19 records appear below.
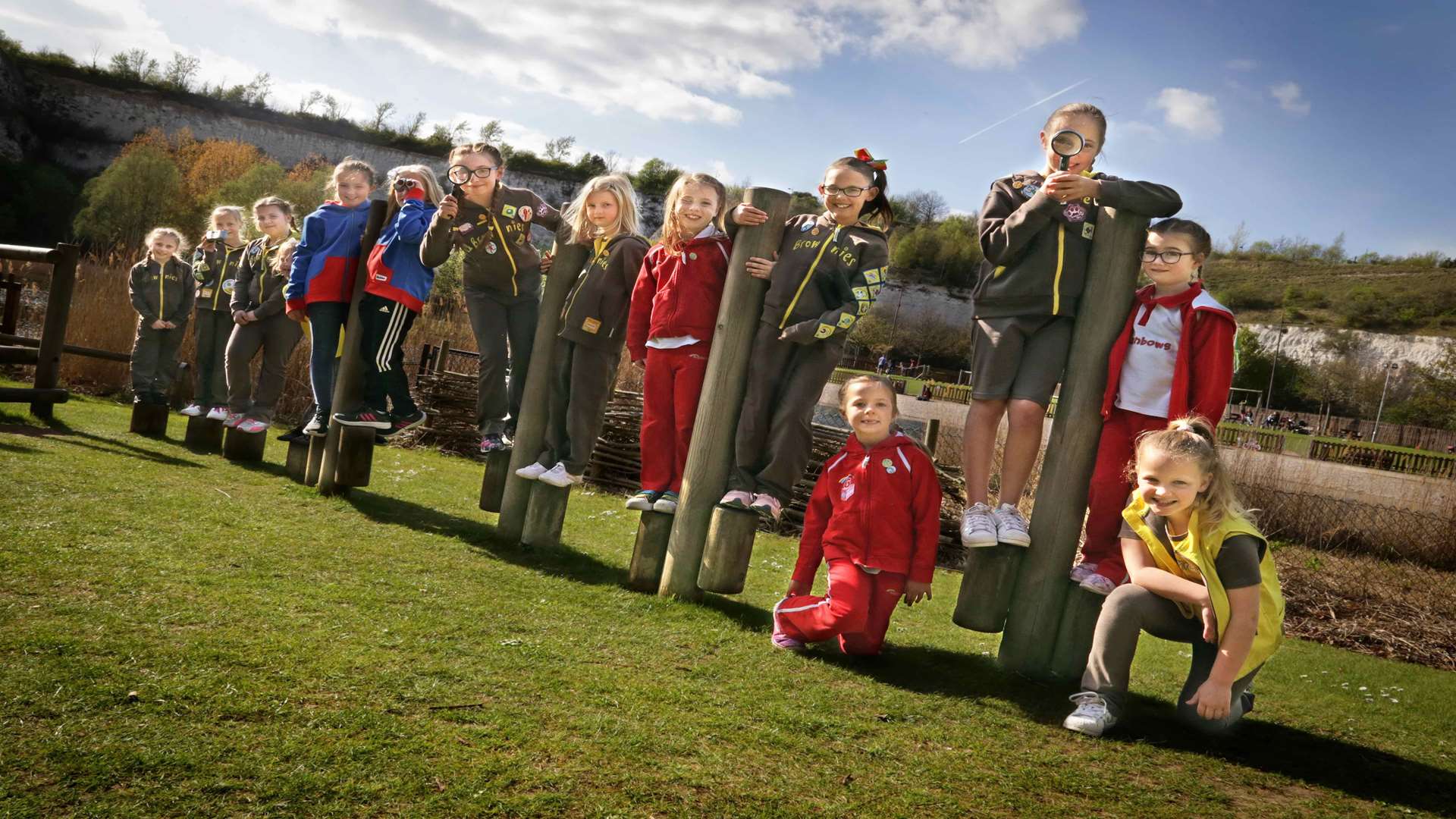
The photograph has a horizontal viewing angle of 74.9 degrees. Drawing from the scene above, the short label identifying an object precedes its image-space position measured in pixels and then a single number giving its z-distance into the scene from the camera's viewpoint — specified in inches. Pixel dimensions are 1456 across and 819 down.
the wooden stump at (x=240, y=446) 252.1
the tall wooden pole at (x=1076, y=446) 131.0
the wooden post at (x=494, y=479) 201.6
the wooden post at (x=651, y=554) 160.1
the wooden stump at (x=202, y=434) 270.7
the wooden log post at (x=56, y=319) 287.3
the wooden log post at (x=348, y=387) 212.1
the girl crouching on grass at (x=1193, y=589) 106.8
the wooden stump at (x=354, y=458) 208.8
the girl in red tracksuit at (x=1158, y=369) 124.7
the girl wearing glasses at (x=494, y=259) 201.5
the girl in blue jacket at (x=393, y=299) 214.1
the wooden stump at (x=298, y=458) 235.0
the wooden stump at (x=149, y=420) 290.2
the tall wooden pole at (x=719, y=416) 154.9
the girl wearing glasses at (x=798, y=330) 153.3
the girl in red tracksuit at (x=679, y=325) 164.9
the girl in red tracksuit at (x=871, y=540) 129.6
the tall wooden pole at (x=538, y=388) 185.8
